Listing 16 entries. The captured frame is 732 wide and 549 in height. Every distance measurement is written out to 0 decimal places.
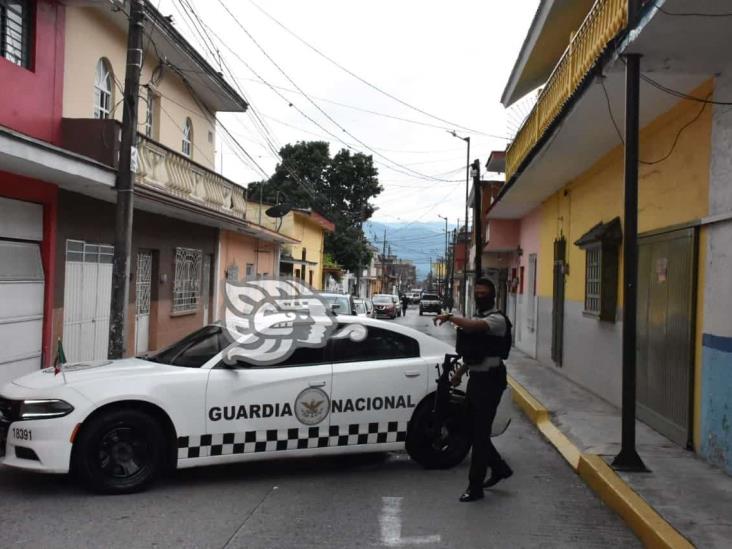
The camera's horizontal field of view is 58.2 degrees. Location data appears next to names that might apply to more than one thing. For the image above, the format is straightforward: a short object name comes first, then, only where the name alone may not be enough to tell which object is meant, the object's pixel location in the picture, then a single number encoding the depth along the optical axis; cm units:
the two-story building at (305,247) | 2923
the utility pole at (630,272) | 563
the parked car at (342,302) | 1545
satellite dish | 2055
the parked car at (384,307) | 3728
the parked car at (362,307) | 2202
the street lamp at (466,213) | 3113
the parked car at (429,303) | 4708
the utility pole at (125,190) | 816
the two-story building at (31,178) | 833
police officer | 507
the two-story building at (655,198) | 571
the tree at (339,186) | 4231
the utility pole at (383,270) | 9162
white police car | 490
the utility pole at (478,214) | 2016
